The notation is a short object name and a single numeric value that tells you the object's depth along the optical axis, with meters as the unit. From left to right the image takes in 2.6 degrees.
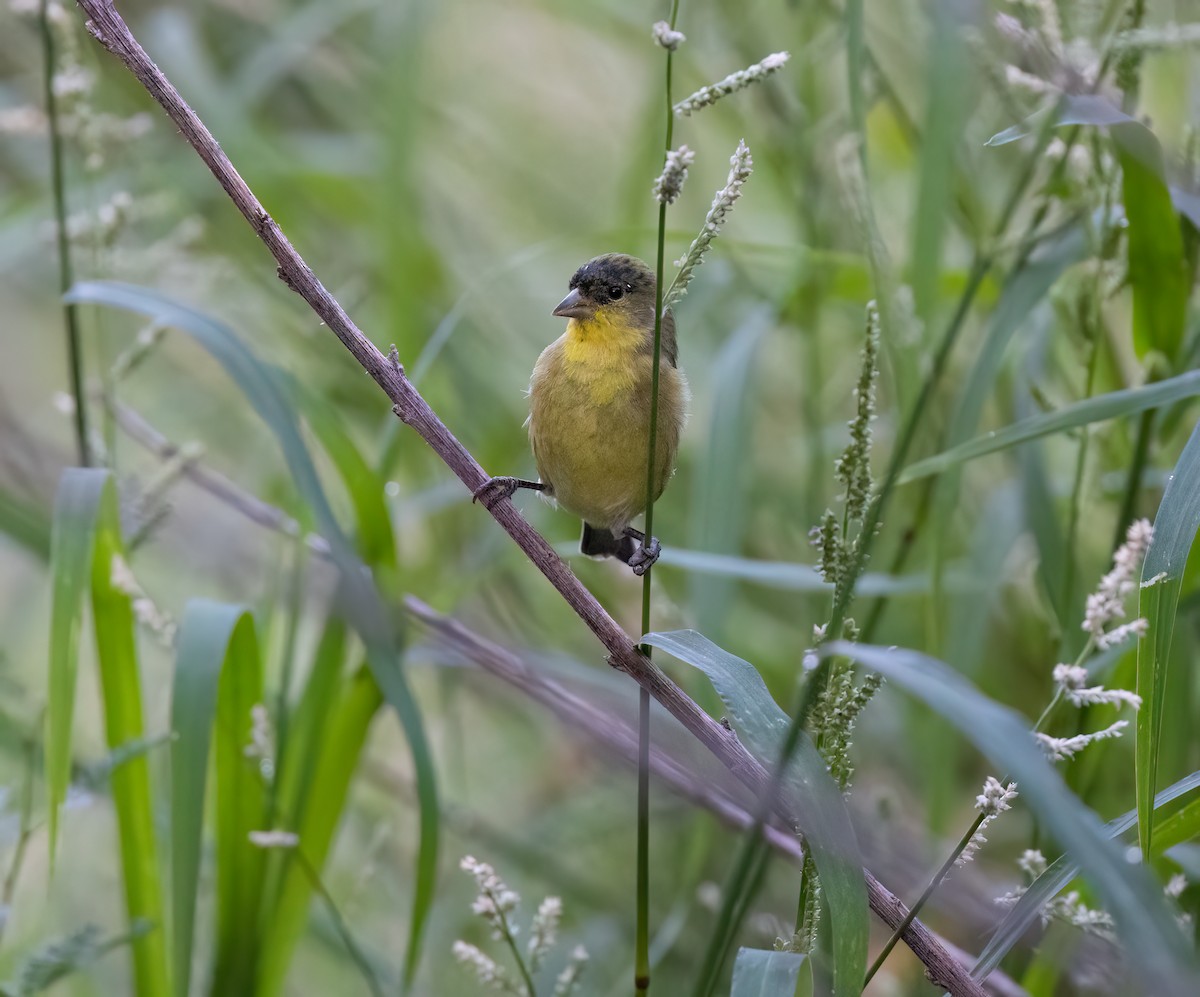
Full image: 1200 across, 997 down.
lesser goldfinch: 7.30
